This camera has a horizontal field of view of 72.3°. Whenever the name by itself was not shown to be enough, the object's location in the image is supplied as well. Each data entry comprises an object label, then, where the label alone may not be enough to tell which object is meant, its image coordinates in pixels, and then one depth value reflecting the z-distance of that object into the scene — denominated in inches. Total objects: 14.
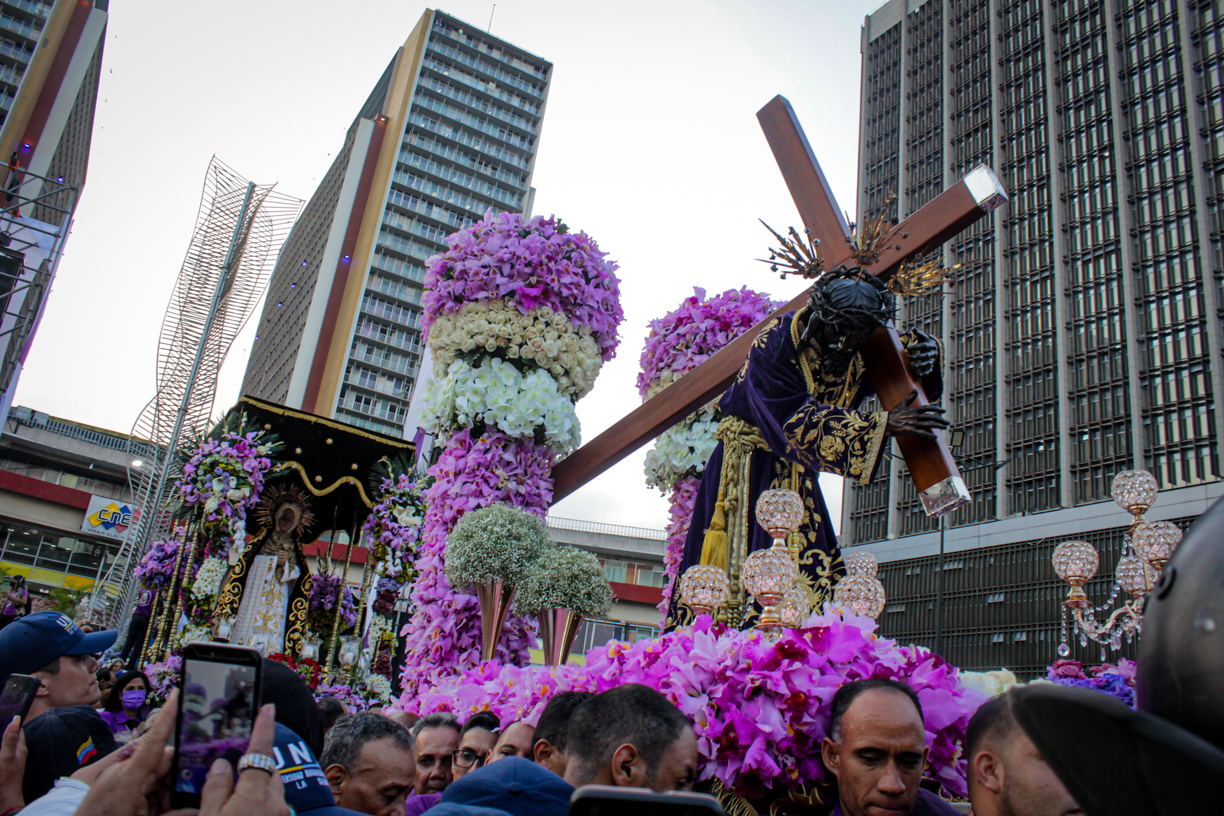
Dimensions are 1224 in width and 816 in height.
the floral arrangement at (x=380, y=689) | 324.2
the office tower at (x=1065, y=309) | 1328.7
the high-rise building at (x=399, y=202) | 1670.8
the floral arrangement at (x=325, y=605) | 368.2
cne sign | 1286.9
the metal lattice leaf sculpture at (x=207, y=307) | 834.8
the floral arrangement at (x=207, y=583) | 280.8
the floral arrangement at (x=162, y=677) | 262.1
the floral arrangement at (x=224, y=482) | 281.4
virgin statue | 329.1
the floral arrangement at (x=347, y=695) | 301.4
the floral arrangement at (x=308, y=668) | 319.9
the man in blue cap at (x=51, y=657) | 106.6
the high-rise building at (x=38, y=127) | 633.0
